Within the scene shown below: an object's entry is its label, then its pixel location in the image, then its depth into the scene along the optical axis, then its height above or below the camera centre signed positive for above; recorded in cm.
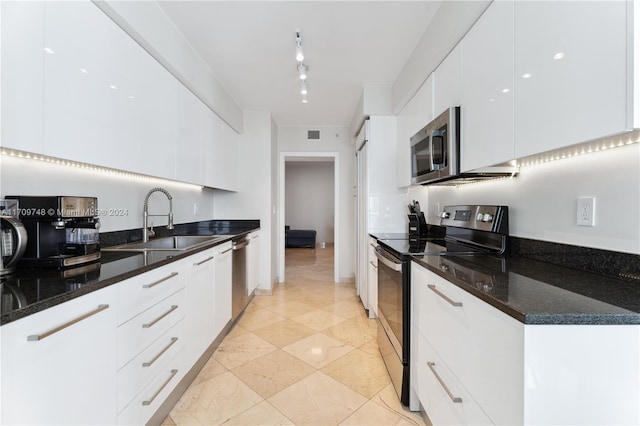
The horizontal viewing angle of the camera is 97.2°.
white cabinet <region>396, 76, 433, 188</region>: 219 +78
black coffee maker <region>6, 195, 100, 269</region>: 123 -9
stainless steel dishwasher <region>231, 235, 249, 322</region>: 277 -70
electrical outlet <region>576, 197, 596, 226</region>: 115 +0
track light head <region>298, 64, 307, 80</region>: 255 +129
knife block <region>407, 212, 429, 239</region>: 266 -15
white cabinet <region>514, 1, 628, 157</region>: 81 +46
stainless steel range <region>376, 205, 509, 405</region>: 167 -30
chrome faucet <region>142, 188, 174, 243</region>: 220 -7
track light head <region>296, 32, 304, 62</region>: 216 +127
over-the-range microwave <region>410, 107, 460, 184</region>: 174 +42
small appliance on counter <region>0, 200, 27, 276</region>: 109 -12
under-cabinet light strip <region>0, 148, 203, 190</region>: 121 +26
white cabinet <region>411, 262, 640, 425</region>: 74 -45
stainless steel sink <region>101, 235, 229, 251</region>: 190 -26
